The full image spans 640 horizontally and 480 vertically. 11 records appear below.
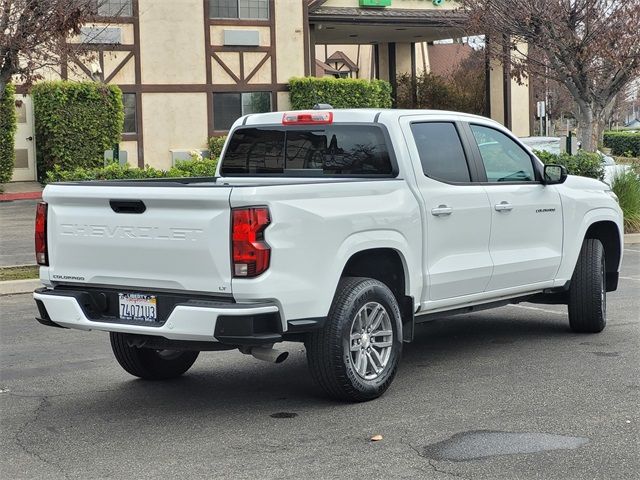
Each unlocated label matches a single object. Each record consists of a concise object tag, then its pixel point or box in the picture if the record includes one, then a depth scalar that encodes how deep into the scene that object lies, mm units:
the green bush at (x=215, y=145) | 29375
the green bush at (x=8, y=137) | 25697
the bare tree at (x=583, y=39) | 20453
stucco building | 29094
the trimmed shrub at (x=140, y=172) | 17547
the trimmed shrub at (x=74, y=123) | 27219
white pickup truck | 6316
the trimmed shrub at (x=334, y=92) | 31203
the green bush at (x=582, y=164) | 18562
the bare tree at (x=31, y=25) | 13906
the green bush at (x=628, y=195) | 18891
